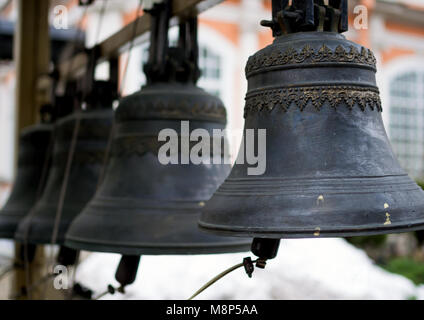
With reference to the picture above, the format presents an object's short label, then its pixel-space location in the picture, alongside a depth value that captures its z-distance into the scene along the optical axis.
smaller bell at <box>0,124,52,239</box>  3.78
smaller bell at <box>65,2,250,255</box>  2.58
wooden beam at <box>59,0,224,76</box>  2.74
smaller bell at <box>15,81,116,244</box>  3.19
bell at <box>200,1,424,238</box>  2.09
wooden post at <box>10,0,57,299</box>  4.78
